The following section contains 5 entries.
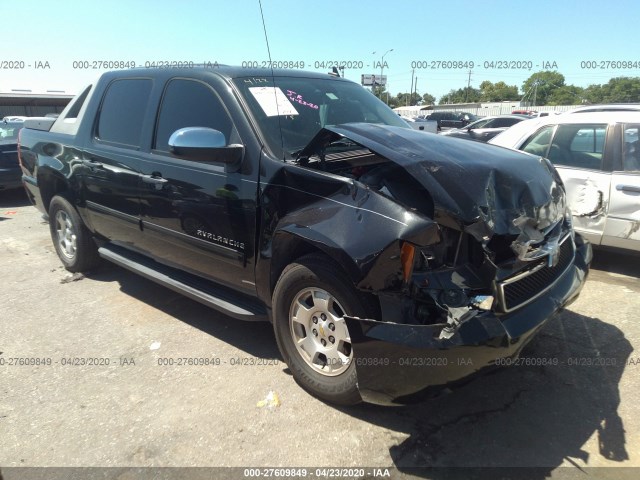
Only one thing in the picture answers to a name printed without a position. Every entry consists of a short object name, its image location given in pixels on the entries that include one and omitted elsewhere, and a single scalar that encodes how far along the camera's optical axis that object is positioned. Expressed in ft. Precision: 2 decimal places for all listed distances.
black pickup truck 7.58
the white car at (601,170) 15.40
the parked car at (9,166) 29.35
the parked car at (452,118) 92.32
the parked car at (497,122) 56.39
